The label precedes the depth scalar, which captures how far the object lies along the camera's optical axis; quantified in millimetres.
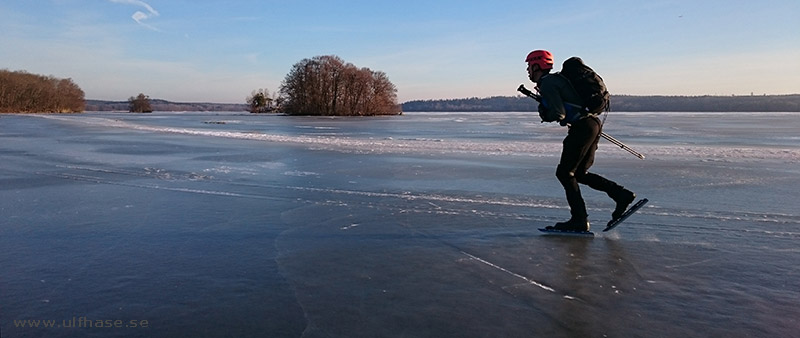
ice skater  4238
